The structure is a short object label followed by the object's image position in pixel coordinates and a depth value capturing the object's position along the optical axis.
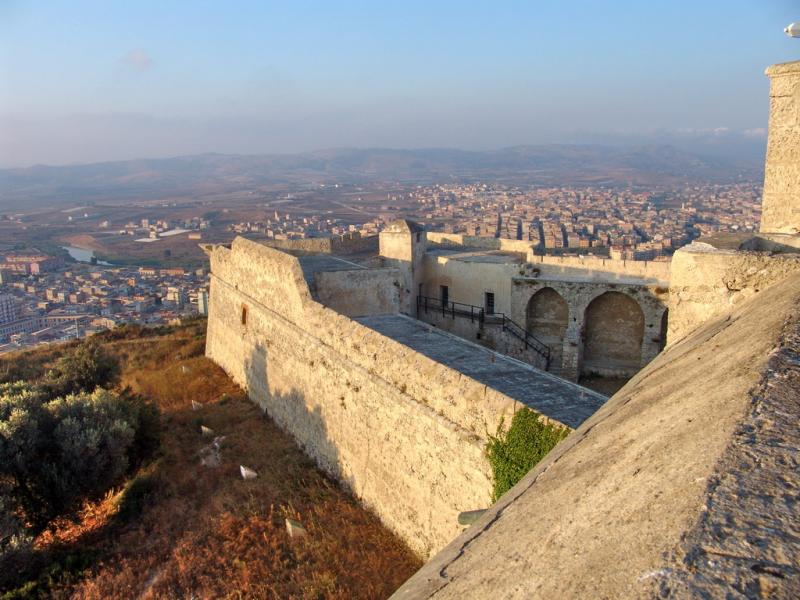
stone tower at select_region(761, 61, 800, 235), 11.59
